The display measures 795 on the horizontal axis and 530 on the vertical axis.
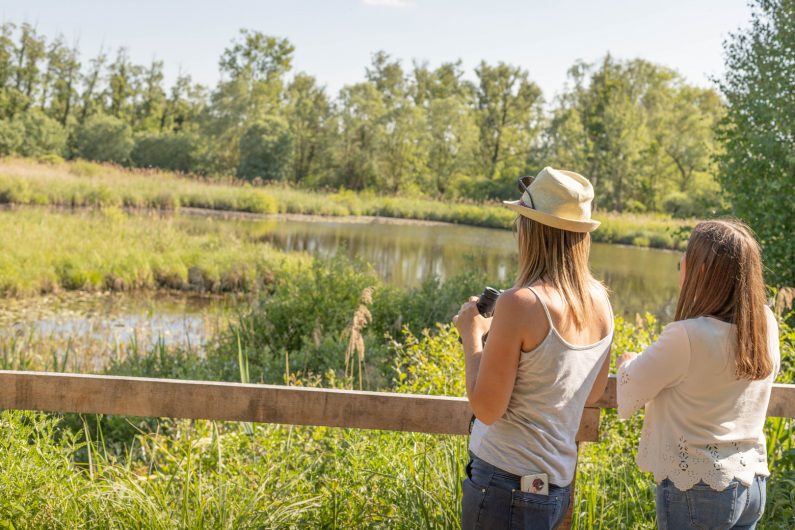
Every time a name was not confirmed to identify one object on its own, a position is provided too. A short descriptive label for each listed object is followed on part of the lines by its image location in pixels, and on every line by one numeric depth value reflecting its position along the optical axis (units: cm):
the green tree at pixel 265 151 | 4216
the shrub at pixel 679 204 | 3616
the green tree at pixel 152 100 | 4950
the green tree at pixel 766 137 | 841
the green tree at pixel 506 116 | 4744
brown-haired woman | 204
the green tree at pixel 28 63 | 4406
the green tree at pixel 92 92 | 4634
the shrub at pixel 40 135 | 4031
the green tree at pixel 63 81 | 4547
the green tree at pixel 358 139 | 4272
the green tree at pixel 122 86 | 4819
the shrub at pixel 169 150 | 4306
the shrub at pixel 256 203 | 2922
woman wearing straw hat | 191
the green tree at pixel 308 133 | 4475
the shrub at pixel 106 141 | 4191
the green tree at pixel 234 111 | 4406
